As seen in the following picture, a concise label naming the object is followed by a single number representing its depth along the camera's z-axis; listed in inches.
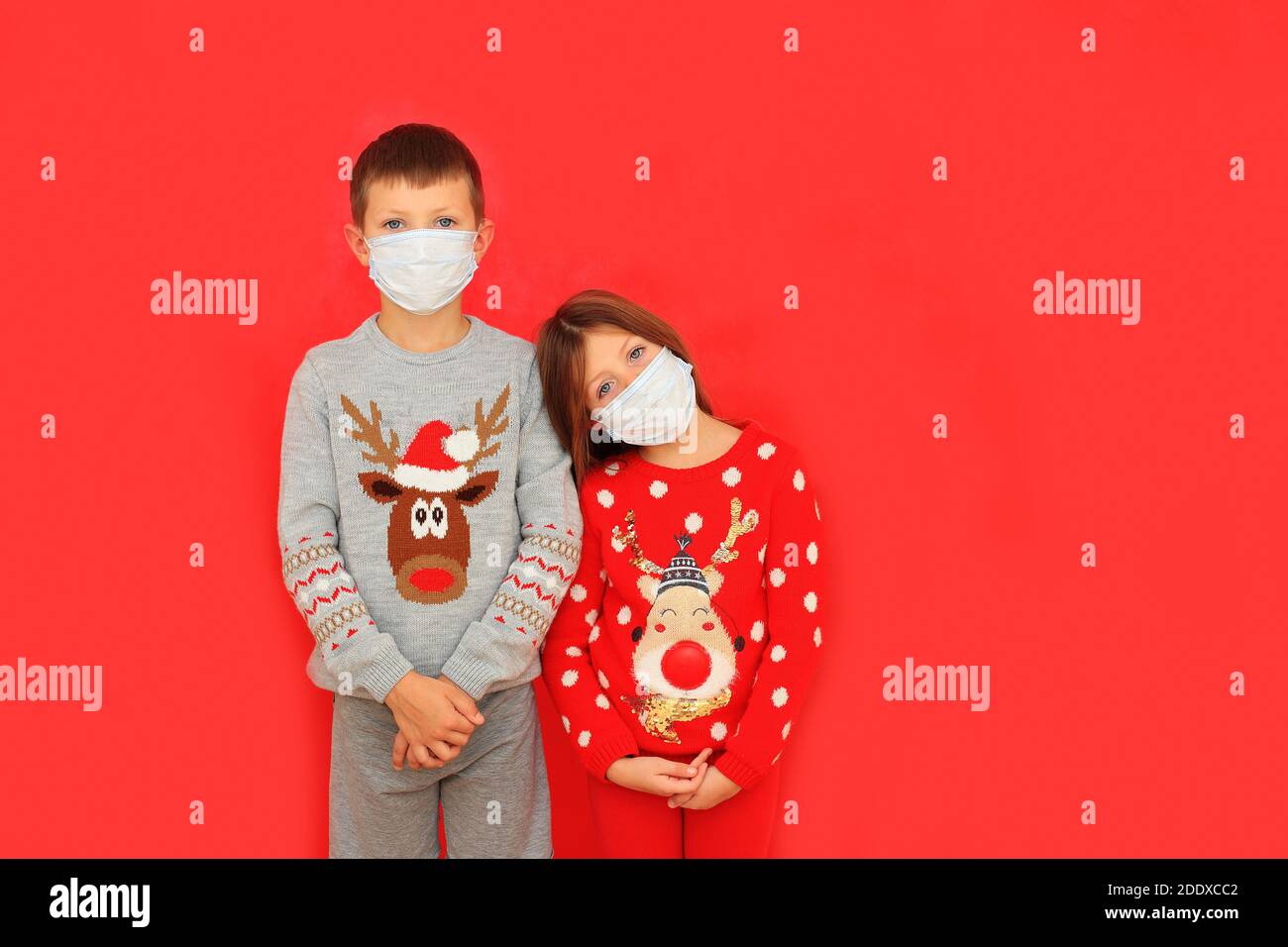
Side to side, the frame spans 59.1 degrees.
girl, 77.8
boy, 73.8
